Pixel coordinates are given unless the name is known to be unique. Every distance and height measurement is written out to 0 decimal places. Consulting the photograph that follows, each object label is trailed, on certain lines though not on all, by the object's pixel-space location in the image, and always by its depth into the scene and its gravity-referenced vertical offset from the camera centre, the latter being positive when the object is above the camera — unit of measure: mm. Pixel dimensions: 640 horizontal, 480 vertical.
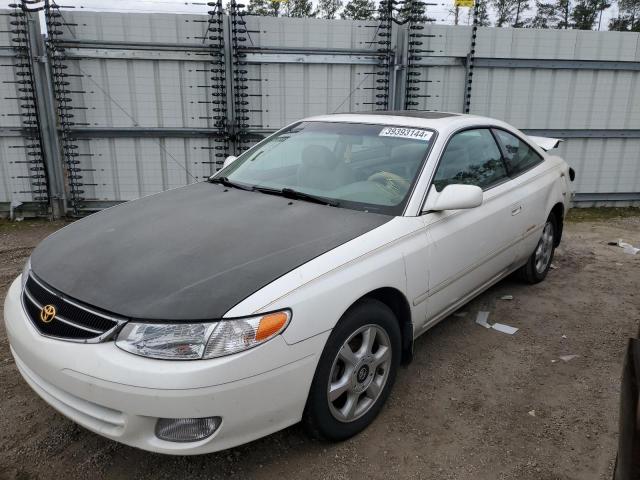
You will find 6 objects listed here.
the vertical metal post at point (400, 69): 7453 -183
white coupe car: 2064 -1000
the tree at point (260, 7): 23897 +2160
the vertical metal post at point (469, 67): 7535 -154
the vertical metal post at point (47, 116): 6695 -783
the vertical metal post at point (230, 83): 7082 -377
